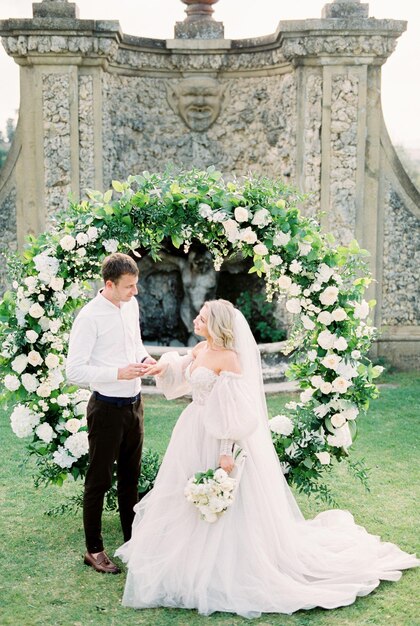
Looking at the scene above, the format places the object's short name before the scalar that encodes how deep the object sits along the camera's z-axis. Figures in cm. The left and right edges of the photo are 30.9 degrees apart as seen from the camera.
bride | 427
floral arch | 507
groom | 454
